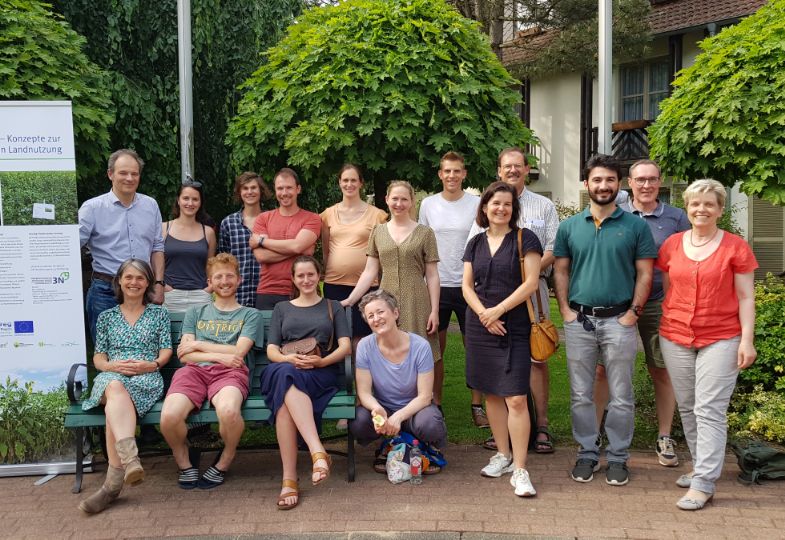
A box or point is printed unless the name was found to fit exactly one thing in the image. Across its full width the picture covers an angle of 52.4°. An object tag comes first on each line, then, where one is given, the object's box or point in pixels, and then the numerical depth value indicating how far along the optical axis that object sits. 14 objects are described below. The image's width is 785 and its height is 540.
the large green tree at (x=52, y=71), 6.20
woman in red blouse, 4.53
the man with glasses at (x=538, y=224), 5.45
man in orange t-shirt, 5.91
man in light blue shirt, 5.52
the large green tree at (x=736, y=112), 6.10
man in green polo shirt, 4.82
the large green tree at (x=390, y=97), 6.54
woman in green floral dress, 4.64
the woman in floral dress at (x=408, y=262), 5.52
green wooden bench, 4.86
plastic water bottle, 4.96
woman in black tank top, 5.89
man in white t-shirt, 5.77
